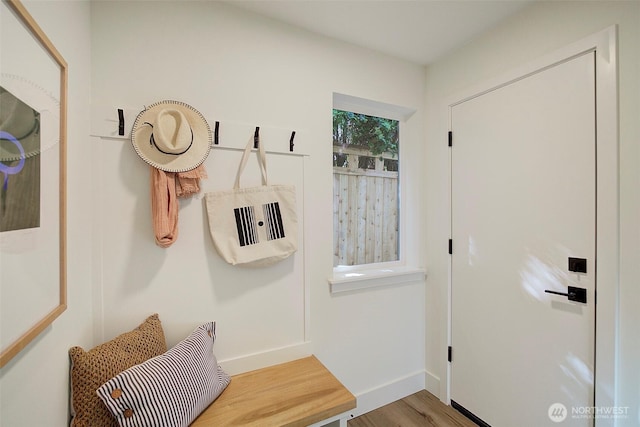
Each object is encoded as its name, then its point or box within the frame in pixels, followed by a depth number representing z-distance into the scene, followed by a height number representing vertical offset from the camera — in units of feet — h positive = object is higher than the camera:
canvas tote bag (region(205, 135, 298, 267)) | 4.48 -0.17
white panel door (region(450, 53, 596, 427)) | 4.25 -0.63
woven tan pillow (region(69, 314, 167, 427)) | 3.09 -1.93
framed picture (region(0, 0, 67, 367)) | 1.94 +0.25
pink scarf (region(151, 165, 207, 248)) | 3.99 +0.22
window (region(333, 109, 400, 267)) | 6.36 +0.56
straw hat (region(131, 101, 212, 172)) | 3.95 +1.07
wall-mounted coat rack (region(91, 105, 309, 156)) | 3.94 +1.32
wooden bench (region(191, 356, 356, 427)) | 3.62 -2.79
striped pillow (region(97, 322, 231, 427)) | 3.01 -2.15
